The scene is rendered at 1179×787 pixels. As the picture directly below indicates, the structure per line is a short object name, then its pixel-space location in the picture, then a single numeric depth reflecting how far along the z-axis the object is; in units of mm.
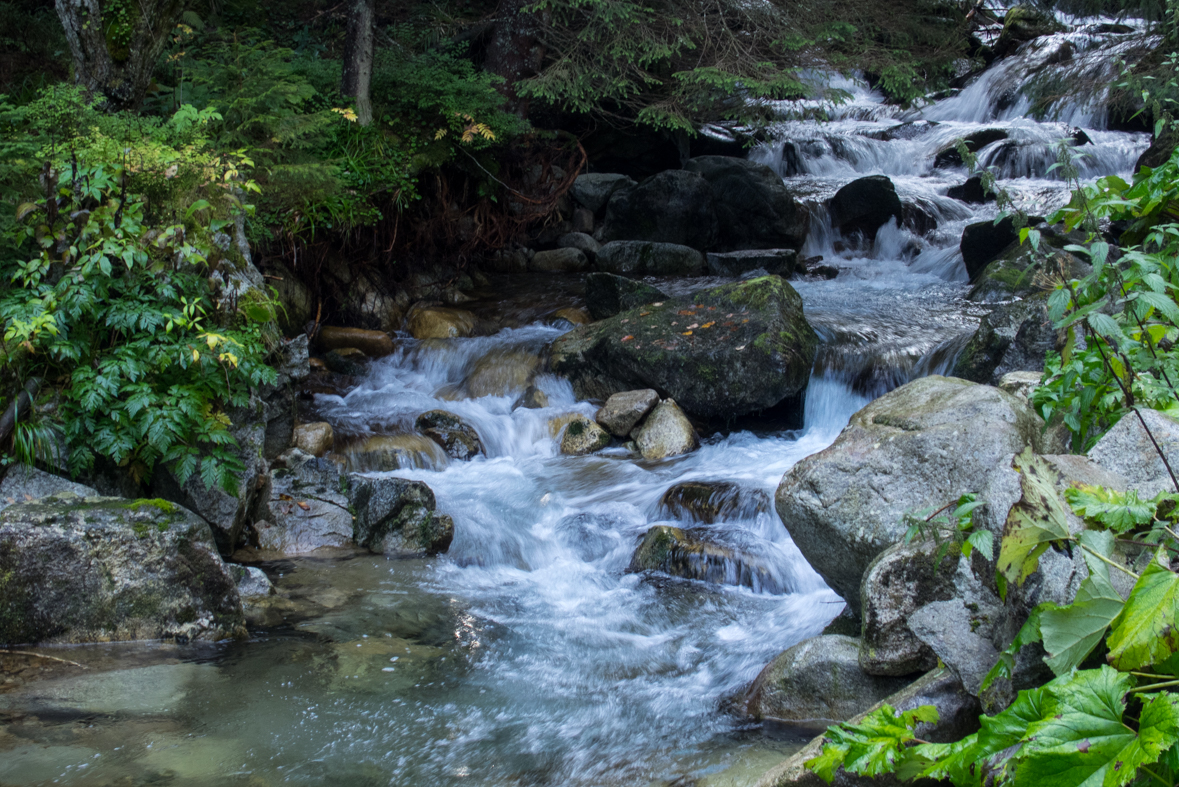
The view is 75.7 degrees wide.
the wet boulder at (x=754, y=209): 13125
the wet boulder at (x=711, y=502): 5863
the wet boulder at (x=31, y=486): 4426
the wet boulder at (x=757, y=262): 11844
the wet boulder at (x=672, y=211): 13305
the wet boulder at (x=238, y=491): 5117
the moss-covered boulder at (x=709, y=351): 7535
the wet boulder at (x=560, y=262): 12797
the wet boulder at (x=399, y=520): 5656
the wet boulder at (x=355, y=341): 9332
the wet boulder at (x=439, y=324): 9852
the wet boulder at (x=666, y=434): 7258
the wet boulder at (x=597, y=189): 14086
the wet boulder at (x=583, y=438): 7480
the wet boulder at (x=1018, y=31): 18766
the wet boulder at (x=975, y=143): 14852
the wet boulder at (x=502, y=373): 8672
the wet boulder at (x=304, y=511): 5633
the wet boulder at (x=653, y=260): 12375
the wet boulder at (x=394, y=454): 6945
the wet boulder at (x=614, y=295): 9570
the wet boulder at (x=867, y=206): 13016
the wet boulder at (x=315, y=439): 6766
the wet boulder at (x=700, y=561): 5078
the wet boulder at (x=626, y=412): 7594
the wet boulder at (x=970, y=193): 13781
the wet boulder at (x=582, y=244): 13227
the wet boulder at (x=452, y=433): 7434
